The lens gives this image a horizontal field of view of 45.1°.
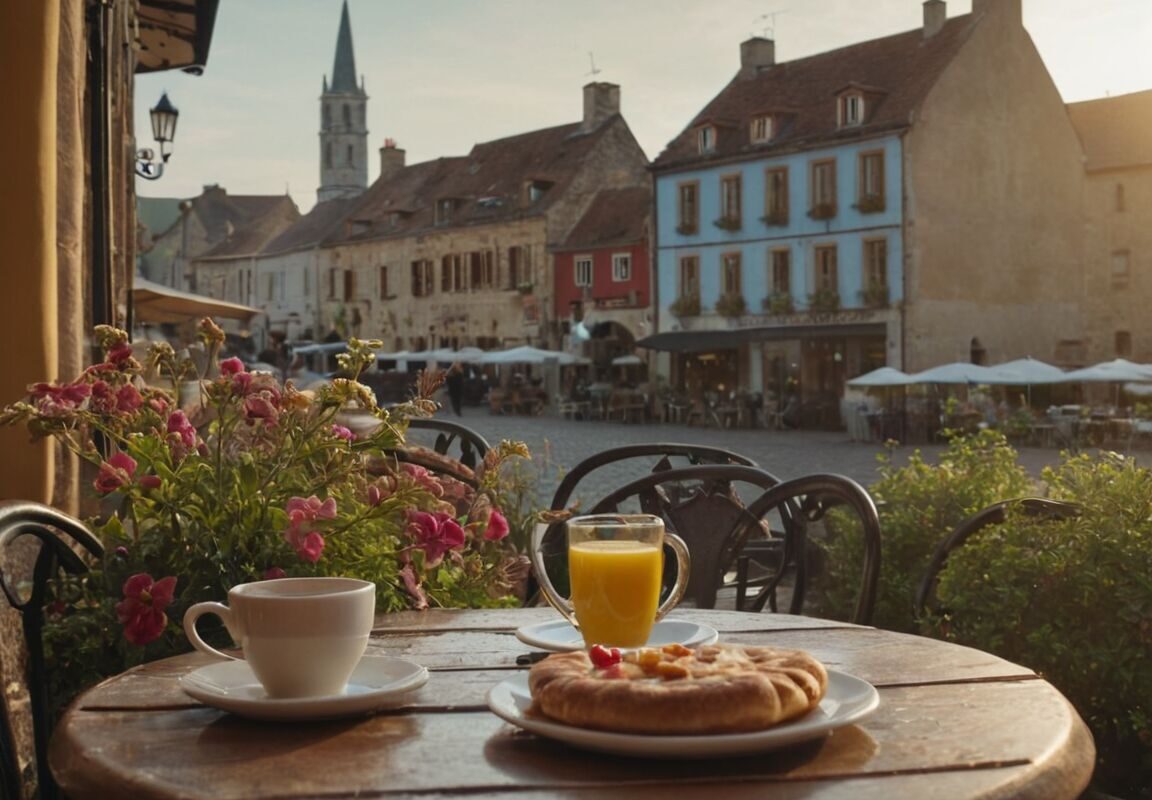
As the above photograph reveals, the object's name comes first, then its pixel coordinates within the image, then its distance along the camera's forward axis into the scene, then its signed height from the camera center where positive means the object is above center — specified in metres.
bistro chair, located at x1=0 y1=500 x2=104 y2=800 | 2.32 -0.35
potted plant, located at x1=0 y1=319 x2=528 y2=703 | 2.24 -0.21
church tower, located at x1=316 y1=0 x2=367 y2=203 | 80.25 +13.41
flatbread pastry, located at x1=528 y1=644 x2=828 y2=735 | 1.49 -0.36
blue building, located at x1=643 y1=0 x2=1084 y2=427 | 31.91 +3.52
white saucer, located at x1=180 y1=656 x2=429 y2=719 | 1.68 -0.41
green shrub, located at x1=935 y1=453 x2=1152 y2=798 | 3.22 -0.60
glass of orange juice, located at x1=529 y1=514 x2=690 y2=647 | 2.05 -0.31
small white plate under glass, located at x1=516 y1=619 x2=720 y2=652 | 2.09 -0.42
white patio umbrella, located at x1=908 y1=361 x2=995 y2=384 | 25.38 -0.29
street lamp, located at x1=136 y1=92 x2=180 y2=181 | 15.95 +2.89
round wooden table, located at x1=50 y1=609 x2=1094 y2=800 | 1.44 -0.44
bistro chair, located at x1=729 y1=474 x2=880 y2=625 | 2.82 -0.36
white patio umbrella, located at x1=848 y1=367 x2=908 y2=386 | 25.92 -0.35
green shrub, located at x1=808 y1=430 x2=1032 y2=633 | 5.05 -0.59
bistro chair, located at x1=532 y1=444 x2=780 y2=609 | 3.73 -0.42
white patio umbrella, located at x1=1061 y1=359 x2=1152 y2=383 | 24.64 -0.29
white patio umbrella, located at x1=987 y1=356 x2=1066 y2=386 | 25.22 -0.27
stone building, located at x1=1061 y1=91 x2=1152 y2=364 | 37.12 +2.56
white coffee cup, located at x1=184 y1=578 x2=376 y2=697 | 1.70 -0.33
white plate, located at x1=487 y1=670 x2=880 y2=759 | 1.46 -0.40
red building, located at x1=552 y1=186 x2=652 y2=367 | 38.75 +2.58
